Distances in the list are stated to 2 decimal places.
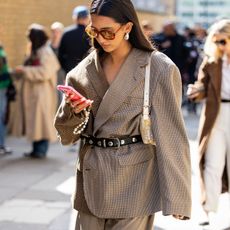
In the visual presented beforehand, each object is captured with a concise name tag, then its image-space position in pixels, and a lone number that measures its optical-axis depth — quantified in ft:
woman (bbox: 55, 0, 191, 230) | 13.31
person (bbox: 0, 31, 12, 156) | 34.10
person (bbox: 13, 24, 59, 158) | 33.86
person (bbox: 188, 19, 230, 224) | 22.30
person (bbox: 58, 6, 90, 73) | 36.45
